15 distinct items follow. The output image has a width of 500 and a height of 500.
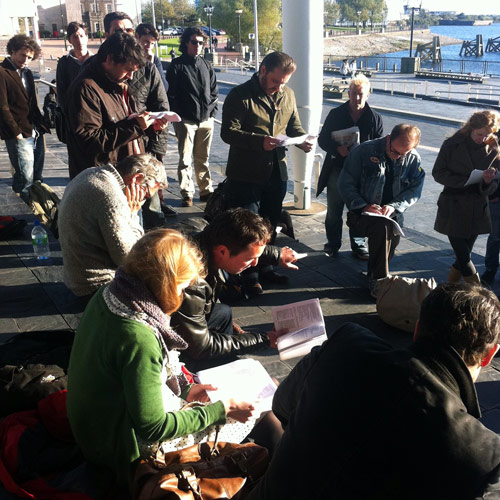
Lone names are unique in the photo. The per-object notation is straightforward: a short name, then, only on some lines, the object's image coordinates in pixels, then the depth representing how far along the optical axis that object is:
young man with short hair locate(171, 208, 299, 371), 3.15
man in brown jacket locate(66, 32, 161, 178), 4.39
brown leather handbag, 2.12
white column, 6.60
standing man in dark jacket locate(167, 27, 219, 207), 6.90
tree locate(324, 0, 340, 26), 105.50
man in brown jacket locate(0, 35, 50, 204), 6.40
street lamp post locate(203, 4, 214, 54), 45.10
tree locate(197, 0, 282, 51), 63.88
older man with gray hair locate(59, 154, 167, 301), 3.59
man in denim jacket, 4.95
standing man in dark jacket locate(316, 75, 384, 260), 5.62
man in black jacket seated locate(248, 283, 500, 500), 1.61
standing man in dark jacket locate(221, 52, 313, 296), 5.13
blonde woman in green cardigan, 2.13
